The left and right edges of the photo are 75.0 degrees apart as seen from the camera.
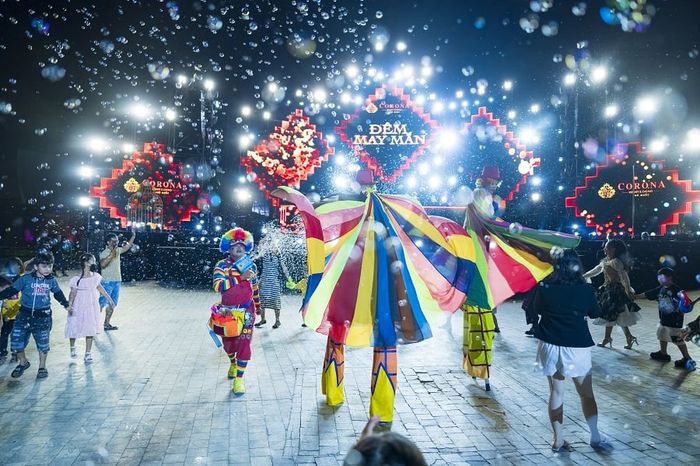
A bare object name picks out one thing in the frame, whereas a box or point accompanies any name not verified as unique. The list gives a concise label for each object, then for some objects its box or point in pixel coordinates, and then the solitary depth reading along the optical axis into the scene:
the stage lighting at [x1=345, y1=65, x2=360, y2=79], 19.48
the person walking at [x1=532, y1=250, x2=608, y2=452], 4.00
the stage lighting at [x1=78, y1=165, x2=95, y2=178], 21.59
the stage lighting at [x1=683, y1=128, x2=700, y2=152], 17.09
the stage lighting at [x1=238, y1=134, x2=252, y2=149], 18.41
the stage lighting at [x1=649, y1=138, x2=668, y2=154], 17.47
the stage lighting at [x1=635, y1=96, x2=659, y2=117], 17.91
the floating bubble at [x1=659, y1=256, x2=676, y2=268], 14.52
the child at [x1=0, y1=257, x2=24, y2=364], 6.84
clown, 5.62
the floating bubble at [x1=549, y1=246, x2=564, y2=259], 4.09
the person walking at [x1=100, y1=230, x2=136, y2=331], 9.16
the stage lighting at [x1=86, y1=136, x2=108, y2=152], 21.05
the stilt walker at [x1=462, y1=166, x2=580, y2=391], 5.04
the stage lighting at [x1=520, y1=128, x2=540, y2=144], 19.17
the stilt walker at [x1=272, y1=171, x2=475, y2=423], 4.35
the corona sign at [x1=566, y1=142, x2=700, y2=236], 16.59
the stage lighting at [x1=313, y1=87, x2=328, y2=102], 19.62
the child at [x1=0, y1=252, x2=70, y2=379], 6.13
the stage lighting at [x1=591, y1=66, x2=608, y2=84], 15.39
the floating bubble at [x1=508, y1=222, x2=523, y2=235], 5.25
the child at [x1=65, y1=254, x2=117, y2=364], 6.89
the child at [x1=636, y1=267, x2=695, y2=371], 6.64
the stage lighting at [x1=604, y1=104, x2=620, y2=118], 17.97
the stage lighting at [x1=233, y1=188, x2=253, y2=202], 17.34
